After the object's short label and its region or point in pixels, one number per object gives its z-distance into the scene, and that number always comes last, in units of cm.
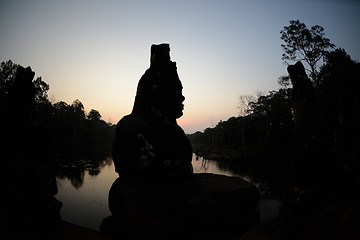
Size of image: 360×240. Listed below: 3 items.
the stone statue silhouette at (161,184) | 392
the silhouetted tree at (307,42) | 1962
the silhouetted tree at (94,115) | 7560
